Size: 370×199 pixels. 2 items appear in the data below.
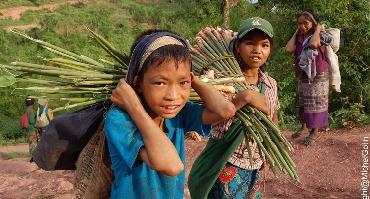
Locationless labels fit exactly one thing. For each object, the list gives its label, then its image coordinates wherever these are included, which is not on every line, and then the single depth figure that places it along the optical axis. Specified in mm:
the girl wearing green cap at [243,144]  2404
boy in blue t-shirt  1603
